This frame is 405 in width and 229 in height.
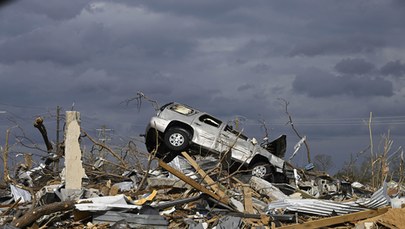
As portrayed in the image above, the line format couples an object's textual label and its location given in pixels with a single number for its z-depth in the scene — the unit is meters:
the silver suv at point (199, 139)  16.20
